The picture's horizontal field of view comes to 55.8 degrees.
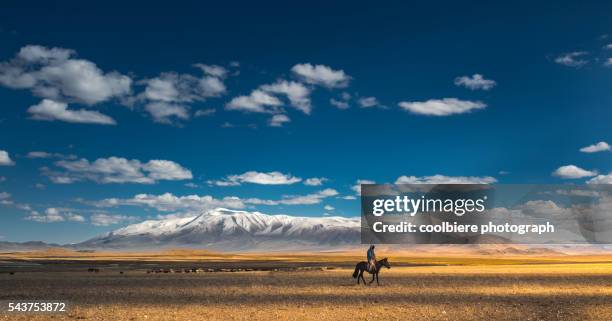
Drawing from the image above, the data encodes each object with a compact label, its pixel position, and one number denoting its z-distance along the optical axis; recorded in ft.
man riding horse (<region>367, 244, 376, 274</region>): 119.33
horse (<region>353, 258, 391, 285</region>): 123.44
